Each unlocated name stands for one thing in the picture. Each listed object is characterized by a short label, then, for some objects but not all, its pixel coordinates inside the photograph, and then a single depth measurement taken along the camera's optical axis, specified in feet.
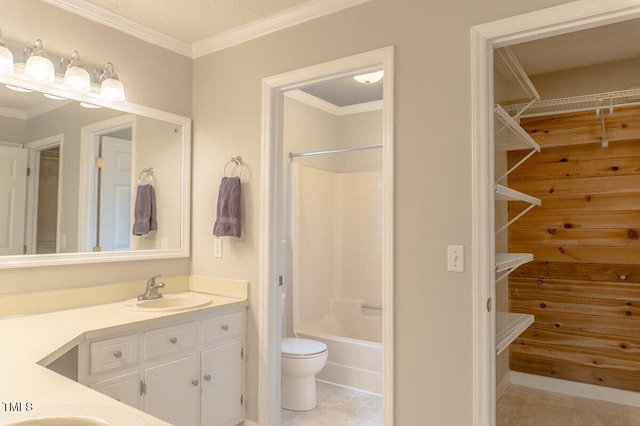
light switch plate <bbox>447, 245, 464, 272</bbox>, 6.12
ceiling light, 9.99
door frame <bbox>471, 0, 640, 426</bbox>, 5.83
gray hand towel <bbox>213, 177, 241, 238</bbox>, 8.53
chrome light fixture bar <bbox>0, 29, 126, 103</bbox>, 6.73
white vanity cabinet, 6.23
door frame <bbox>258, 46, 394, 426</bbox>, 8.16
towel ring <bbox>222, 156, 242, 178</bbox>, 8.85
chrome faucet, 8.13
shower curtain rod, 11.62
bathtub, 10.66
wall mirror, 6.85
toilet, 9.46
